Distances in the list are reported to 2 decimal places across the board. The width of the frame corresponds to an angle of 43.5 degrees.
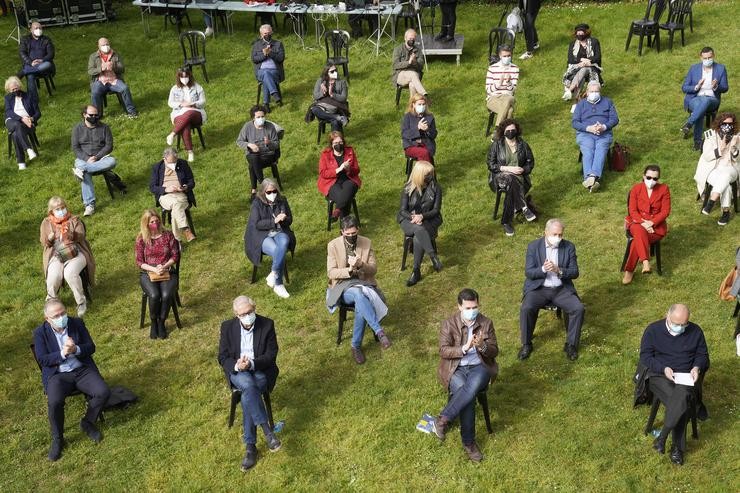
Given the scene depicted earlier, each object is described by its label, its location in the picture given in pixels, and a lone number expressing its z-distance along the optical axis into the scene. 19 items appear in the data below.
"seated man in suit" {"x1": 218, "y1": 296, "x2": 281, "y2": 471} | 9.51
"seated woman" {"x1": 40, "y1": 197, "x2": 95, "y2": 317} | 12.47
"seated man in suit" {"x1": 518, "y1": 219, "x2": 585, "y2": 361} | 10.75
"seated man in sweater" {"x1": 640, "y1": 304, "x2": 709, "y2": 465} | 9.11
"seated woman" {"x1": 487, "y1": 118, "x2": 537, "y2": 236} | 13.79
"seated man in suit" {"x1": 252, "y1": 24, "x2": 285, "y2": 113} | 18.31
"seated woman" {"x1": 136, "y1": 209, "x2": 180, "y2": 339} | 11.70
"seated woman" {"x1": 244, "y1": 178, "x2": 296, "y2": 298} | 12.52
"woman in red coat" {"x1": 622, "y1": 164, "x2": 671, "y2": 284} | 12.24
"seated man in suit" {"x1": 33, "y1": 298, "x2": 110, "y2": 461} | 9.83
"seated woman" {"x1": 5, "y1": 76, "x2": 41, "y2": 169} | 16.73
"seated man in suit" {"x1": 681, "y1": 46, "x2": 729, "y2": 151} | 15.86
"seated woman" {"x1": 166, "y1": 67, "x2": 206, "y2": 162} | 16.64
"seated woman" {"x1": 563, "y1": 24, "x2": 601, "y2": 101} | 17.77
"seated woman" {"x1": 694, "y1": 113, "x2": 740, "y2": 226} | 13.58
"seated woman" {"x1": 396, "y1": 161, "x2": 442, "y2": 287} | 12.62
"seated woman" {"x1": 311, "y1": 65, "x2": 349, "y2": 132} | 16.70
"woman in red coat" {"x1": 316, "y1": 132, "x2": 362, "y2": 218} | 13.93
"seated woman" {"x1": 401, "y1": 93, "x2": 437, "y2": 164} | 14.87
